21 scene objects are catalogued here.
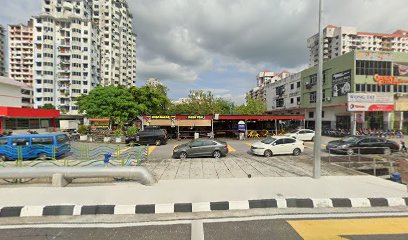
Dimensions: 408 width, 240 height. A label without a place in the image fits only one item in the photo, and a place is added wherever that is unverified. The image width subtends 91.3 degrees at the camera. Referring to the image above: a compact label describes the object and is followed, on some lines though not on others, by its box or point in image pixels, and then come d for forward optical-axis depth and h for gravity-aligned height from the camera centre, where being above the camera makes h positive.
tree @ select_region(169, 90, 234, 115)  47.53 +3.07
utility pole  7.68 +0.34
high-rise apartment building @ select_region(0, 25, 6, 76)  98.69 +34.30
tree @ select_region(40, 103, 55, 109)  58.49 +2.96
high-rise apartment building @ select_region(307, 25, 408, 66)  87.06 +35.35
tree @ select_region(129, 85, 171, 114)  35.14 +3.47
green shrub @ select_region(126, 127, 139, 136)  24.22 -1.73
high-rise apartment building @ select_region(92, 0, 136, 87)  74.62 +31.25
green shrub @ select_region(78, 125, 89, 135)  26.78 -1.85
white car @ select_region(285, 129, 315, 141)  23.09 -1.90
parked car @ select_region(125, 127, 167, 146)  20.03 -2.10
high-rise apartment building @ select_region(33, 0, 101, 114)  62.16 +17.93
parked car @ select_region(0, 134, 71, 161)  12.74 -1.96
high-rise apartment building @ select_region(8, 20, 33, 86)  82.44 +25.30
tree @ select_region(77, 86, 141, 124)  29.28 +1.72
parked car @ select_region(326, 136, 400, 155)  14.21 -1.91
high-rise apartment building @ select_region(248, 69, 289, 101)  120.50 +25.12
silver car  13.24 -2.11
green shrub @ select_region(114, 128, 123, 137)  24.27 -1.99
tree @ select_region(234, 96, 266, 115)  52.72 +2.96
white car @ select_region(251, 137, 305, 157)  13.84 -2.00
